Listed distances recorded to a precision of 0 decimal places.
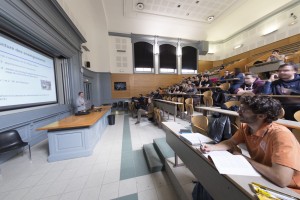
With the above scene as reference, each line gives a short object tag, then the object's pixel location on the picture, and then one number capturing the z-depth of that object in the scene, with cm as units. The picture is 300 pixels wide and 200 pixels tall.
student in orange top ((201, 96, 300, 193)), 68
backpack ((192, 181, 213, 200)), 117
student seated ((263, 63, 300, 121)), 217
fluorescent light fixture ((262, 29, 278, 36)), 775
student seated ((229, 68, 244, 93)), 382
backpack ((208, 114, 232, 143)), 173
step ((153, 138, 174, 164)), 240
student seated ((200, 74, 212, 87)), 622
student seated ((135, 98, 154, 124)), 528
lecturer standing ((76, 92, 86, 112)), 428
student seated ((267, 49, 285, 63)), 478
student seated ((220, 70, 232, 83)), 530
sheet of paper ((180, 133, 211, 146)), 125
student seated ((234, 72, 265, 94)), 295
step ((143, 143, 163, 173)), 219
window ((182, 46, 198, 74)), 1101
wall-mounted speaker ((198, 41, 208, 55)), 1087
